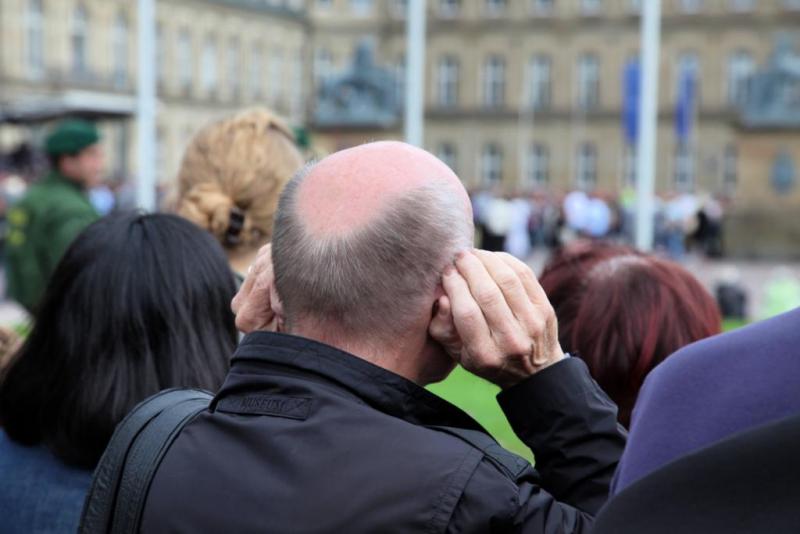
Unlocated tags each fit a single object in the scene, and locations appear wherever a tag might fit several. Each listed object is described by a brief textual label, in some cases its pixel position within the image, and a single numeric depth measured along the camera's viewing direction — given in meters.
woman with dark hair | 4.06
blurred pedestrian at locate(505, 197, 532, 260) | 44.58
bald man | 2.74
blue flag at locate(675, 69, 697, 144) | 31.93
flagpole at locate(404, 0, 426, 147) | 17.79
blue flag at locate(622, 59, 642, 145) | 25.48
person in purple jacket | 2.19
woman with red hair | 4.28
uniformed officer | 10.69
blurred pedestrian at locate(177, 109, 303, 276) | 6.25
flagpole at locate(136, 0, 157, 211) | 16.88
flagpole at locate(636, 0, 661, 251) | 17.69
